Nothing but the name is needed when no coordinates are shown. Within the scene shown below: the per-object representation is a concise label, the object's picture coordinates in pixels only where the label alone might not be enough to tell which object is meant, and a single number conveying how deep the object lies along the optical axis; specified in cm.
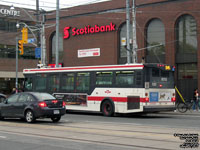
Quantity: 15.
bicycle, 2626
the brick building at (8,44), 5775
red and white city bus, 2116
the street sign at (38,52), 3550
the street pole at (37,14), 3432
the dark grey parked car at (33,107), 1719
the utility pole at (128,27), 2806
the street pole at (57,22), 3250
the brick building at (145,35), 3506
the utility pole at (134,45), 2766
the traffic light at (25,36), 3372
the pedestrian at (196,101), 2773
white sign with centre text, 4219
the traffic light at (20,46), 3691
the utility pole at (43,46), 3294
